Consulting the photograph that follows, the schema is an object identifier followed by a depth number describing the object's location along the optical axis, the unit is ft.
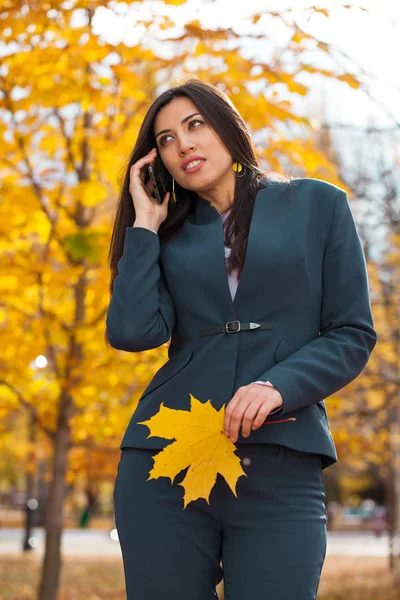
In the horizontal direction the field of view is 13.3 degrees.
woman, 9.50
